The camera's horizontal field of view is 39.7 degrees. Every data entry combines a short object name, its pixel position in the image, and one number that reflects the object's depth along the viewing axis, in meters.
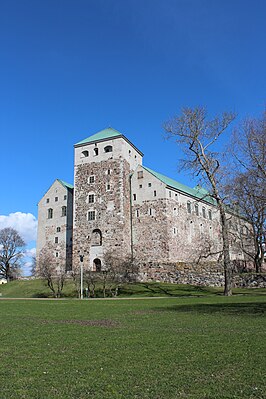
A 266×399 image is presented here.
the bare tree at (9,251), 69.56
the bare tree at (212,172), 29.00
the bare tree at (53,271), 36.75
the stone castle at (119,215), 48.97
